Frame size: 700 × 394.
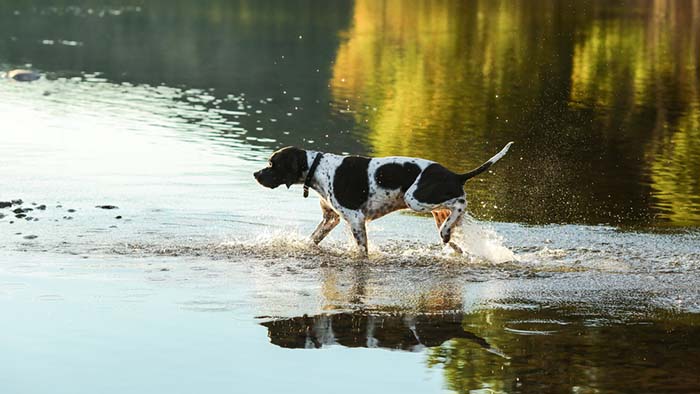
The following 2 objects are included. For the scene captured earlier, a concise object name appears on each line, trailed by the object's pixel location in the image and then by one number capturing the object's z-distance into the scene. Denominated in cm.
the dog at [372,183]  1146
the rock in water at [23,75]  2969
